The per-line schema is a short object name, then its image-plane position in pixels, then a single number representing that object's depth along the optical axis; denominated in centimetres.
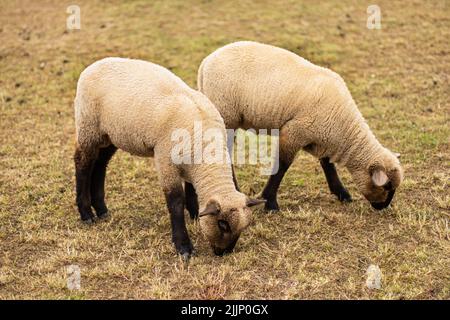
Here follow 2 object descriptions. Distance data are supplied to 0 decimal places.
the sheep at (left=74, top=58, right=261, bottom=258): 650
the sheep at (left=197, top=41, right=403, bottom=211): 769
